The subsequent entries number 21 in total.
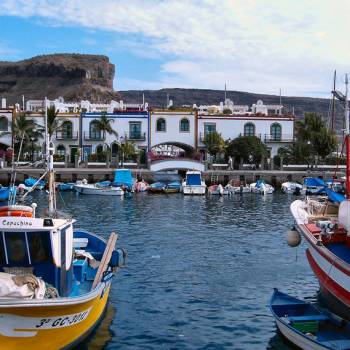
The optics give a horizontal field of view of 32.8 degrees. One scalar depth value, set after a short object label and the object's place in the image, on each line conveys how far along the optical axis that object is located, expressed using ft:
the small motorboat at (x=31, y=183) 223.26
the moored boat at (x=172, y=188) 221.25
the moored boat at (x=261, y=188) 220.23
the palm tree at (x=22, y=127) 271.28
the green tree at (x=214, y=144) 278.67
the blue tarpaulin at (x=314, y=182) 112.87
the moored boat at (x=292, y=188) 221.87
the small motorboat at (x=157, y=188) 220.84
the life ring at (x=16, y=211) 53.57
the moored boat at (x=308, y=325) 53.62
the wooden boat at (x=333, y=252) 63.82
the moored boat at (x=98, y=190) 206.90
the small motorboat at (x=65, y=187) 222.48
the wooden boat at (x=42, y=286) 46.44
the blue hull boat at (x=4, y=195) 188.32
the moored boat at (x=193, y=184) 214.90
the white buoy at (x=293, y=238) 80.89
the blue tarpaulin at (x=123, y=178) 224.74
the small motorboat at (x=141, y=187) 224.33
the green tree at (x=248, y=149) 271.69
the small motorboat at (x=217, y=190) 215.78
